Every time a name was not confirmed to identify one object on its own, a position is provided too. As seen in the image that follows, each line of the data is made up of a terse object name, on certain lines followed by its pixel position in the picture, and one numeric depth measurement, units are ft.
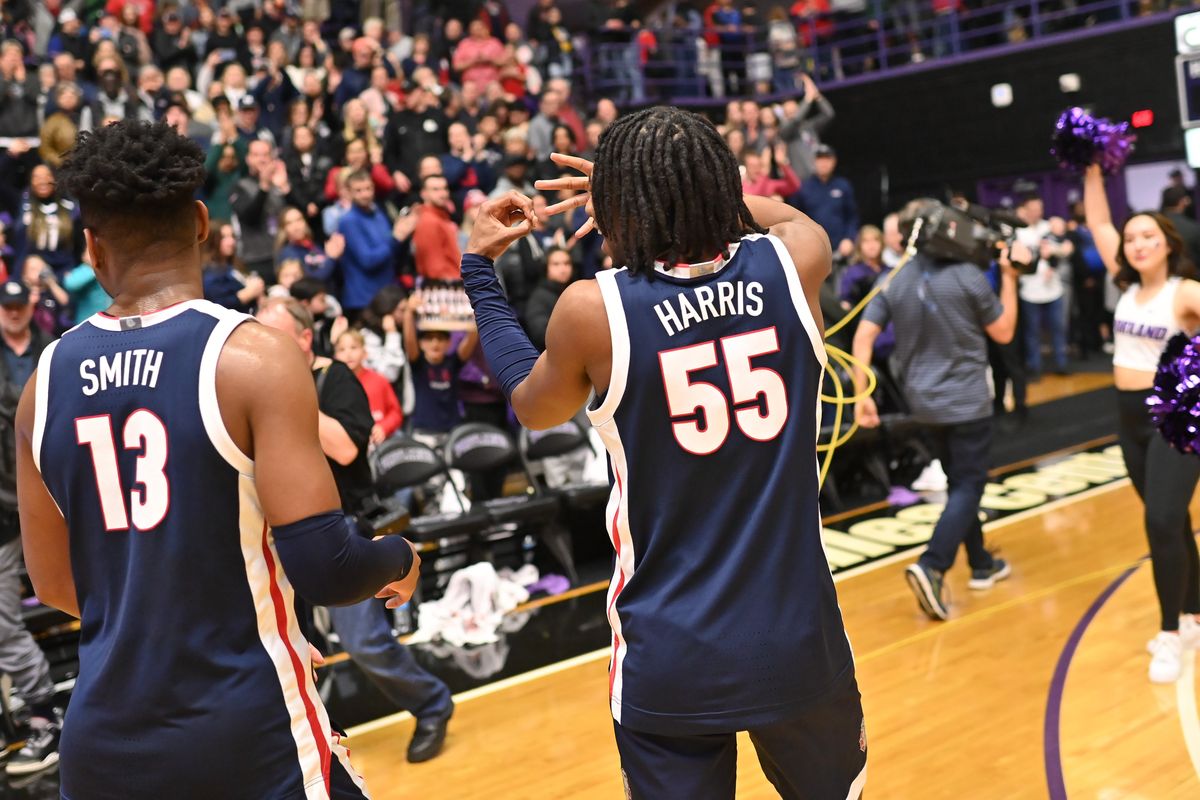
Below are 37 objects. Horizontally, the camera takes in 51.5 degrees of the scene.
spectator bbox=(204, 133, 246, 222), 31.17
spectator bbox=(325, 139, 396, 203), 31.01
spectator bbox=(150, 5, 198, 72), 38.63
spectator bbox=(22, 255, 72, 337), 25.08
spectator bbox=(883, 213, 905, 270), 30.17
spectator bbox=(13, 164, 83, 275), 27.78
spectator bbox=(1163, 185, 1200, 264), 32.78
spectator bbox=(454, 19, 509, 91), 43.32
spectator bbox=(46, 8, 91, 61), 36.70
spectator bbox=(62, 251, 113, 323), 26.21
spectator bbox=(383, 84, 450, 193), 35.17
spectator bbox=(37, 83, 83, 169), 29.45
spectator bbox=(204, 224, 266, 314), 25.11
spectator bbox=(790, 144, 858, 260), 38.37
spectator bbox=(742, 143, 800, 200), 36.86
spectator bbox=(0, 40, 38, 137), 31.89
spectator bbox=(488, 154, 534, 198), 32.83
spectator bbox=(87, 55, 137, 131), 32.76
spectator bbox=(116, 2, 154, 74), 37.27
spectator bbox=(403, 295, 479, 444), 26.17
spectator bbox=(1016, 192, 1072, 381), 42.34
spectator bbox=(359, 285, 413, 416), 25.86
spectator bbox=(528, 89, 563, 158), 39.58
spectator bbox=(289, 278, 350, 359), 24.98
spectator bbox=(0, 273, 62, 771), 16.65
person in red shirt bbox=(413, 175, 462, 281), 28.96
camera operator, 19.86
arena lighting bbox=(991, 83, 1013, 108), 51.62
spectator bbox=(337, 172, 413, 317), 29.58
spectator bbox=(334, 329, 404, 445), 19.11
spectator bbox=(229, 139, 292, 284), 30.58
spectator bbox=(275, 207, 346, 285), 28.55
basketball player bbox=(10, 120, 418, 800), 6.75
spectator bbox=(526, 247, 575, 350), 25.77
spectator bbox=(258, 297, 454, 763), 14.57
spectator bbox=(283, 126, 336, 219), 31.78
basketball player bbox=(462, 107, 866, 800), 7.51
